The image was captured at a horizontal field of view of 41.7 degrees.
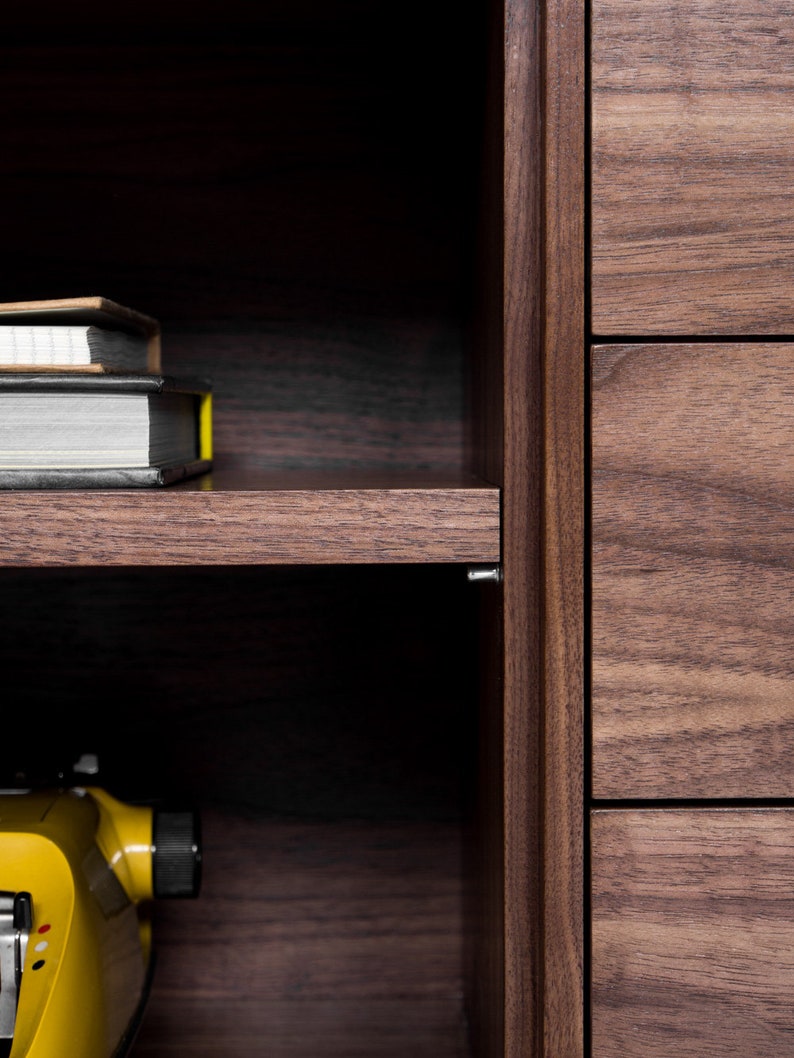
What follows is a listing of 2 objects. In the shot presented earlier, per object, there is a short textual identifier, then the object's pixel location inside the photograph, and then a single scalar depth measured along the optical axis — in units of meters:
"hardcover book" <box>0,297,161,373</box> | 0.59
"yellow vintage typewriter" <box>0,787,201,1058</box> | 0.60
